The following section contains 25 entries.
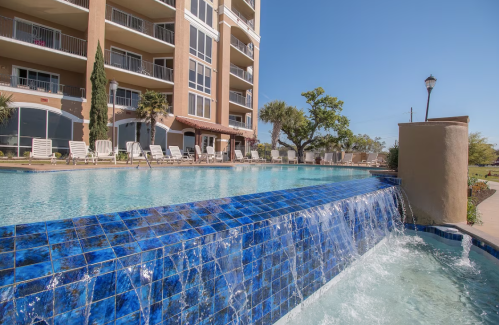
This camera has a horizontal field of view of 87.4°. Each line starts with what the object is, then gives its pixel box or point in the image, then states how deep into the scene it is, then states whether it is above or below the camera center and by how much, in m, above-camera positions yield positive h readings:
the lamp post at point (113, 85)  13.64 +3.51
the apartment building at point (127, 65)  13.95 +5.91
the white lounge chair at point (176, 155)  14.94 -0.04
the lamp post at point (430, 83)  9.81 +3.03
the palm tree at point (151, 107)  16.64 +2.98
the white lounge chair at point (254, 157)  21.67 -0.02
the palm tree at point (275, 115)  26.14 +4.25
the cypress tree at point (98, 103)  15.02 +2.80
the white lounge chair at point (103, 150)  11.62 +0.10
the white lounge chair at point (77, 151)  10.10 -0.01
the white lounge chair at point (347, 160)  21.67 -0.02
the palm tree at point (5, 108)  12.31 +1.95
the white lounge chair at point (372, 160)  20.75 +0.05
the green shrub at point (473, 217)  5.65 -1.17
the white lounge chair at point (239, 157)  20.92 -0.07
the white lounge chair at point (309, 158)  23.32 +0.05
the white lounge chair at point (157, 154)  14.01 -0.03
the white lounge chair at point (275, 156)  22.69 +0.12
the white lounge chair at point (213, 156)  17.81 -0.04
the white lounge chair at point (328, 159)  22.53 +0.01
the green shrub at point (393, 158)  7.98 +0.10
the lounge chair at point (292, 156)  22.97 +0.17
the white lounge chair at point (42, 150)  9.86 +0.00
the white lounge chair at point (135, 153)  13.55 -0.01
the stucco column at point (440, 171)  5.42 -0.18
